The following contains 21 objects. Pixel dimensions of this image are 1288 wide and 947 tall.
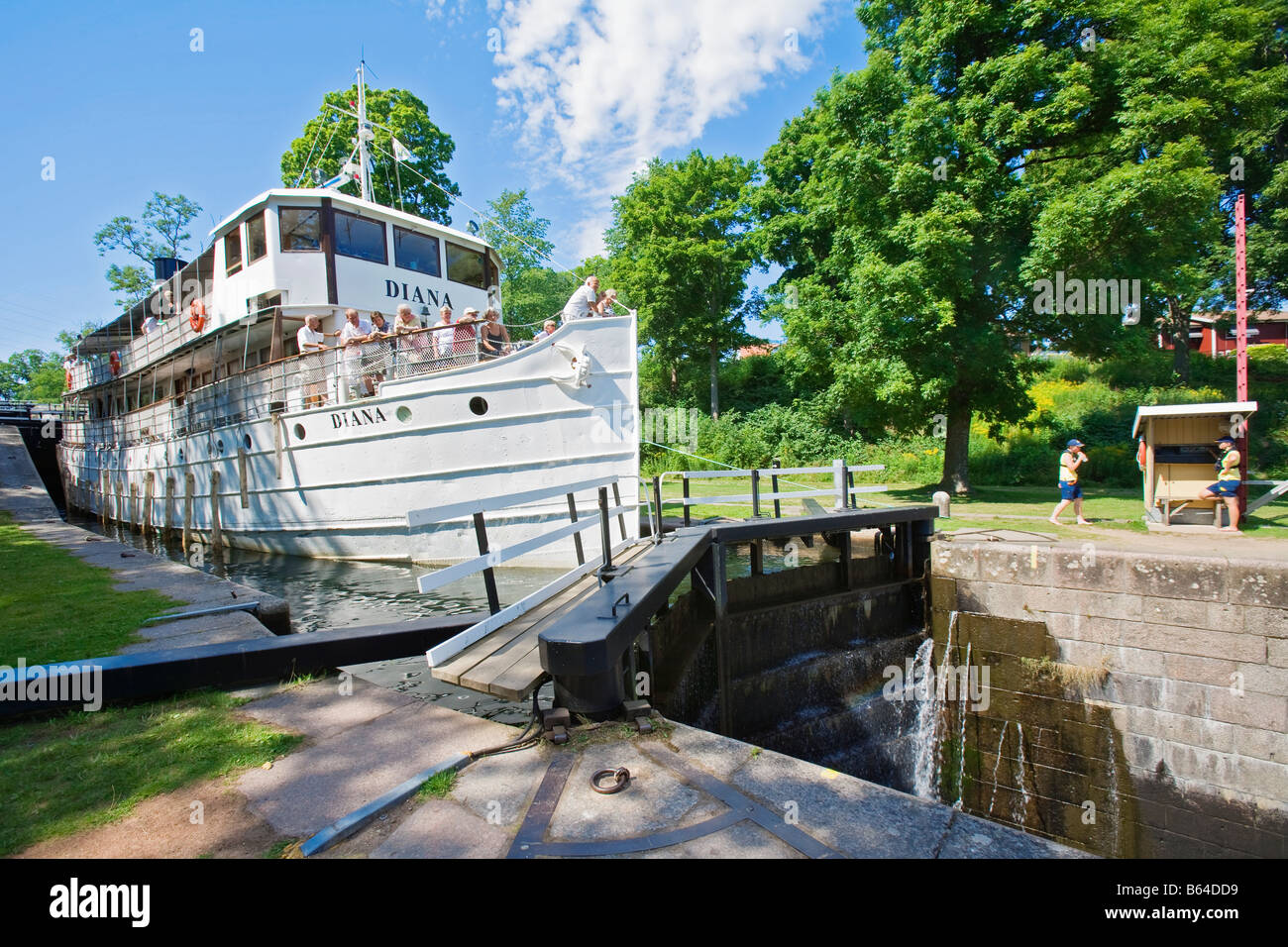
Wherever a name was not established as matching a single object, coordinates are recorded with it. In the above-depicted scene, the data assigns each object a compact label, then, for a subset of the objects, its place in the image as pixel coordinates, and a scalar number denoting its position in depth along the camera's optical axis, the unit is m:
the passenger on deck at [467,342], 9.84
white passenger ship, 9.54
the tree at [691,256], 26.66
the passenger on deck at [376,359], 10.25
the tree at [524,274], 37.41
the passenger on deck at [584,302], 9.70
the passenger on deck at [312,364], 11.01
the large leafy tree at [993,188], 10.93
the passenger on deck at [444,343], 9.98
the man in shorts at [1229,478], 8.57
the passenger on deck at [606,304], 9.74
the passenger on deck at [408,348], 10.08
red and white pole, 11.77
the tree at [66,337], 59.78
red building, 23.66
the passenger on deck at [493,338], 9.80
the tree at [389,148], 25.98
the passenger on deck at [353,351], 10.47
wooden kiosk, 8.95
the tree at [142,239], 38.50
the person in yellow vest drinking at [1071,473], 9.26
